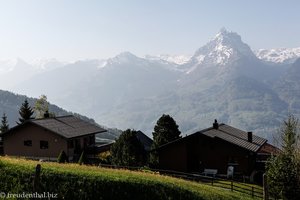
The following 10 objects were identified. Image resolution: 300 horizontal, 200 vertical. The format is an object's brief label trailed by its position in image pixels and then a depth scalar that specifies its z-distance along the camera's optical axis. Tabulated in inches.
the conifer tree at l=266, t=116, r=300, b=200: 1398.9
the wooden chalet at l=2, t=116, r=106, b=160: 2564.0
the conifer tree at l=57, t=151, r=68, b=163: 1893.3
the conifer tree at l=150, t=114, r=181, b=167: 2532.0
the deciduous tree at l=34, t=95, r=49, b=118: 3998.5
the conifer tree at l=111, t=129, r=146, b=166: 2089.1
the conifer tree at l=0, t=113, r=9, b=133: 3727.6
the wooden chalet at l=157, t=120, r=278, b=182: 2231.8
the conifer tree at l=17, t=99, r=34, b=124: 3654.0
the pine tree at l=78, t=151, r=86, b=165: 1882.6
